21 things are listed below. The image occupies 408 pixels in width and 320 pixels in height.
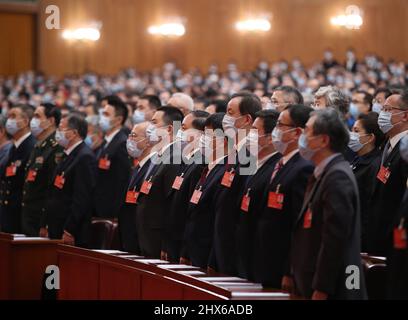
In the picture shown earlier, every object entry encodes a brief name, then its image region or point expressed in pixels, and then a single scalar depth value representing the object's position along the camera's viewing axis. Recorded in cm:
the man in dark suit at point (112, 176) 1524
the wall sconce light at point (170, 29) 4272
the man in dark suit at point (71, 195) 1383
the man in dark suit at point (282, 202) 952
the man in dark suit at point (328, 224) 829
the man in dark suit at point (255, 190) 1002
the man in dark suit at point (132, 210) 1282
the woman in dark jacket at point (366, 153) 1124
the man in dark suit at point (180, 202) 1182
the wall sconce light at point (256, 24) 4175
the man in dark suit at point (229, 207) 1057
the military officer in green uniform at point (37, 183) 1474
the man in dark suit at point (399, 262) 844
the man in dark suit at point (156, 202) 1227
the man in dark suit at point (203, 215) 1119
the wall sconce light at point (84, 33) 4003
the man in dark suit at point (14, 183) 1552
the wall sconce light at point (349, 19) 4256
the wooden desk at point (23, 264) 1220
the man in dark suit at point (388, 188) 1049
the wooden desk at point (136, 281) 865
